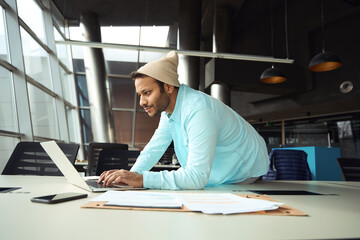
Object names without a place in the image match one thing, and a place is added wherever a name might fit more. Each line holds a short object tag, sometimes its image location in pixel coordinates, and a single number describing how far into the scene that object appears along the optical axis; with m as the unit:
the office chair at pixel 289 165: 4.01
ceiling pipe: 5.48
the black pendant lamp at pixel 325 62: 5.10
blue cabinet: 5.97
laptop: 1.10
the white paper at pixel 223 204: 0.73
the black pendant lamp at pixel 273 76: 6.23
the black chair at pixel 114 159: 2.53
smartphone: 0.81
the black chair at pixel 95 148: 4.29
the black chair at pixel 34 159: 2.32
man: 1.26
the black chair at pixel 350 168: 2.61
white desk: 0.53
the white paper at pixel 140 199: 0.77
